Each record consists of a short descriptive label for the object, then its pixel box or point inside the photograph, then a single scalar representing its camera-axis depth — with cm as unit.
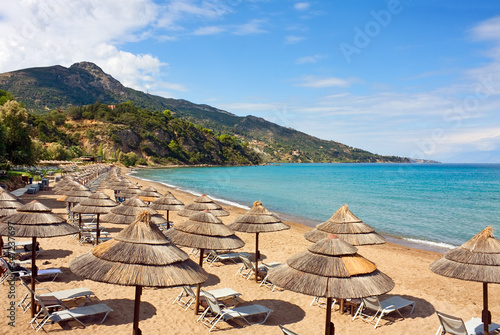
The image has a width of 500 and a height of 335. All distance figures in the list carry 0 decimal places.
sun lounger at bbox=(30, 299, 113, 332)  643
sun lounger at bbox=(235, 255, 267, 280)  1020
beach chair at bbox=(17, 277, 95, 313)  715
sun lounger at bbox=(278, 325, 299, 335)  558
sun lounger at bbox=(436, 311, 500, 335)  639
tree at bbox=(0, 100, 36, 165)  2728
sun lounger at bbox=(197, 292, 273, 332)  705
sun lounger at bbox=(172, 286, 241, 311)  783
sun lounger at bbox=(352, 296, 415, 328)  762
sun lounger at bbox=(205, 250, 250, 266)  1161
